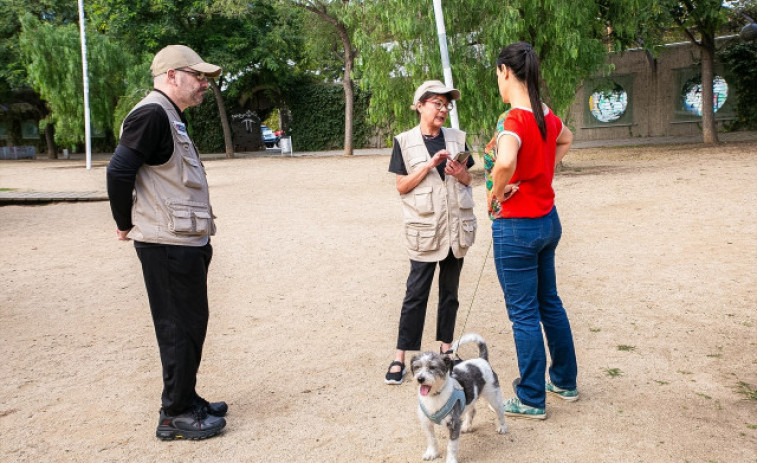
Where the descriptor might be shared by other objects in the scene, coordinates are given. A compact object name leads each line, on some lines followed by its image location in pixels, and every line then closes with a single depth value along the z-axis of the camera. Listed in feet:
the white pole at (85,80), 87.84
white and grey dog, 10.31
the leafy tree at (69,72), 98.89
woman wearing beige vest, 13.93
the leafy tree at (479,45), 47.78
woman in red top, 10.97
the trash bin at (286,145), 112.16
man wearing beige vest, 10.85
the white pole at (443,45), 30.88
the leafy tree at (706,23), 63.10
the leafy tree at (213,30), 102.22
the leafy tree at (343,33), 91.71
